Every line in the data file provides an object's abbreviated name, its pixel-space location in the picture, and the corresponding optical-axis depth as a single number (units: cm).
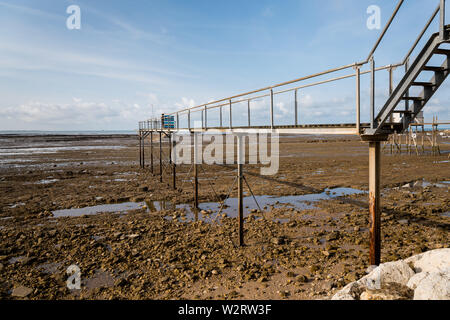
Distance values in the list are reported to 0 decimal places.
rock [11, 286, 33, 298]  590
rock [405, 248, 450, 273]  501
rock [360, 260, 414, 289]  486
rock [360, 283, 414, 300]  422
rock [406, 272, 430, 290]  448
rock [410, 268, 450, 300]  392
